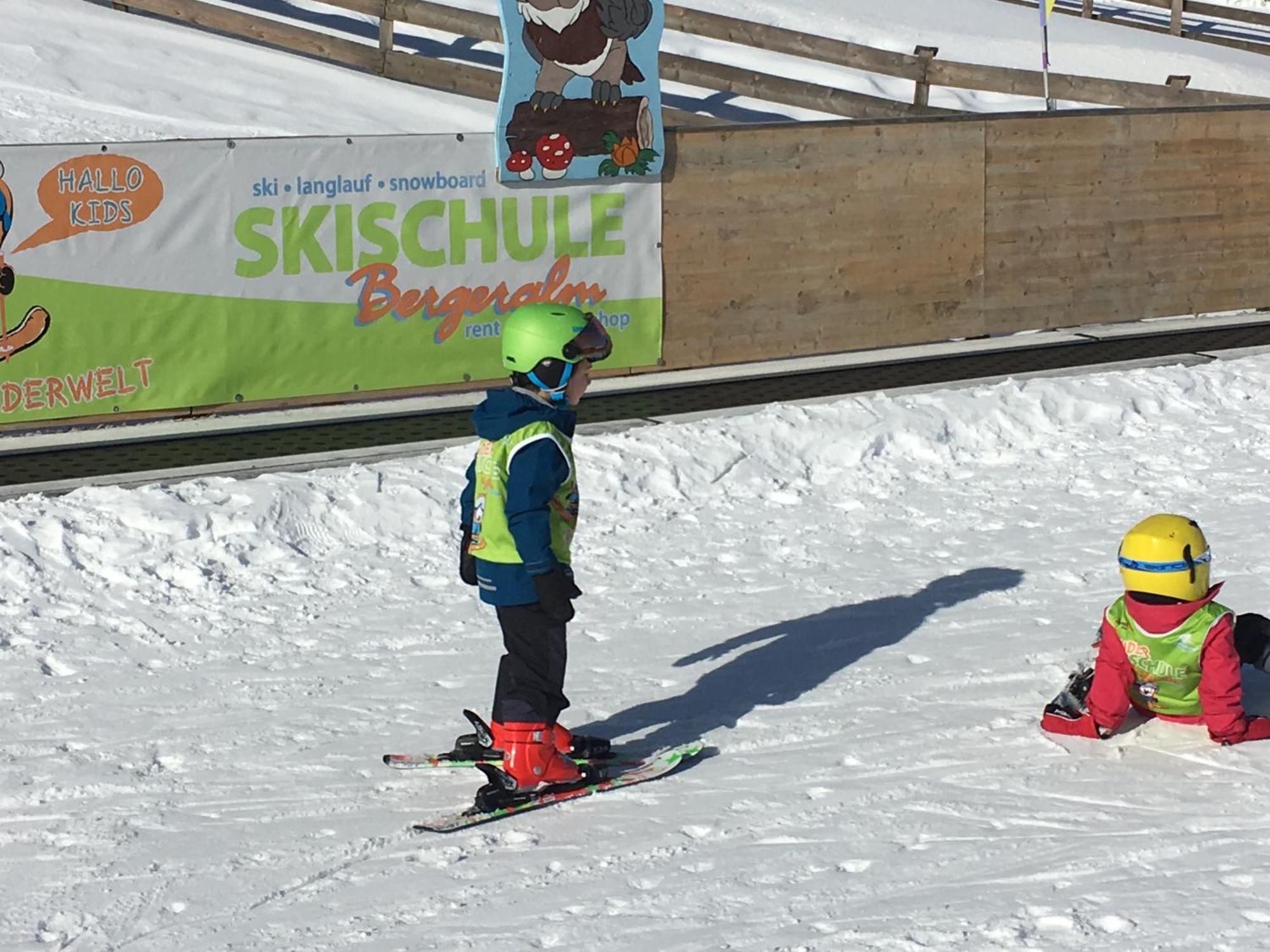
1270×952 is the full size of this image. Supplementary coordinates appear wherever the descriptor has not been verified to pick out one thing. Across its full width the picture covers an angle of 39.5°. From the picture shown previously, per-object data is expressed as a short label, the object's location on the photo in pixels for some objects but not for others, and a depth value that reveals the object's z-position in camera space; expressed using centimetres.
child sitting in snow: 595
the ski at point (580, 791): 560
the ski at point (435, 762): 610
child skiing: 570
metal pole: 1647
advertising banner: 1064
